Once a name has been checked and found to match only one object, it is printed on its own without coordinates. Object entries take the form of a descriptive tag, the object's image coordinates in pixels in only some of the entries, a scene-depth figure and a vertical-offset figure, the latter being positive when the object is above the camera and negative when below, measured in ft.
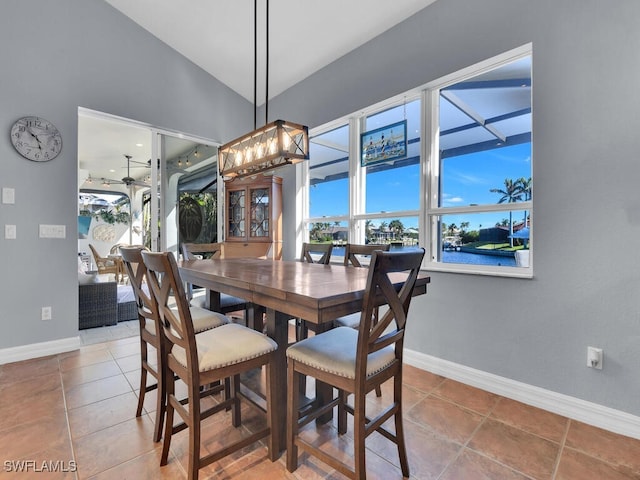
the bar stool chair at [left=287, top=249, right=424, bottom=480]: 3.98 -1.74
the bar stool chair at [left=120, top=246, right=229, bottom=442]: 5.01 -1.64
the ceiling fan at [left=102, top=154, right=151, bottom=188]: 21.15 +4.76
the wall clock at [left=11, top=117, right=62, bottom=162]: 8.92 +3.07
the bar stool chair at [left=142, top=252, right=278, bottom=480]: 4.24 -1.73
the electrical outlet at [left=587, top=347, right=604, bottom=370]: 6.01 -2.33
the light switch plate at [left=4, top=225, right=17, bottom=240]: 8.84 +0.28
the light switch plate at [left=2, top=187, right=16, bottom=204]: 8.77 +1.33
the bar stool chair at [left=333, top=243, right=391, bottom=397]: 6.73 -0.54
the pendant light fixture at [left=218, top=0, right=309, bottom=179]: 6.79 +2.19
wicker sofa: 11.59 -2.42
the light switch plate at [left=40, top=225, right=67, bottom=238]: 9.39 +0.32
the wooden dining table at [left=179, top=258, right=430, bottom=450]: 3.98 -0.73
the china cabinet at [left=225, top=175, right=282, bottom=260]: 13.25 +1.30
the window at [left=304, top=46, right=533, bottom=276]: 7.40 +1.99
